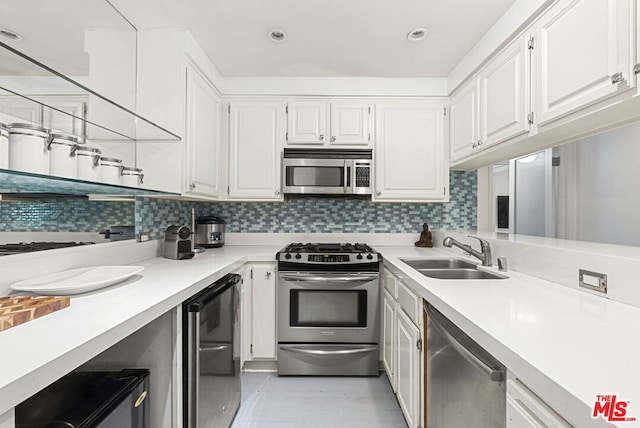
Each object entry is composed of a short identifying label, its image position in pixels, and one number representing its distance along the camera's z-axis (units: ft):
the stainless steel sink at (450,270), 5.89
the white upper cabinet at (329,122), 8.64
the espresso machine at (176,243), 6.58
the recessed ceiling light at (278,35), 6.49
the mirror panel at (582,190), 5.02
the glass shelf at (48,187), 3.06
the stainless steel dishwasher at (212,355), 4.13
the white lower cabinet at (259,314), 7.75
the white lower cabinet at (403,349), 4.94
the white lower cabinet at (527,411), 2.02
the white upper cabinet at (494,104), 5.38
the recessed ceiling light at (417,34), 6.41
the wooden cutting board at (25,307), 2.70
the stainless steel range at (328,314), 7.52
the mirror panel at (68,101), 3.75
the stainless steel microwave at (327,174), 8.46
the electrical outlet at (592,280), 3.76
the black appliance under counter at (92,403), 2.76
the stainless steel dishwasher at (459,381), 2.81
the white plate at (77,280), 3.47
